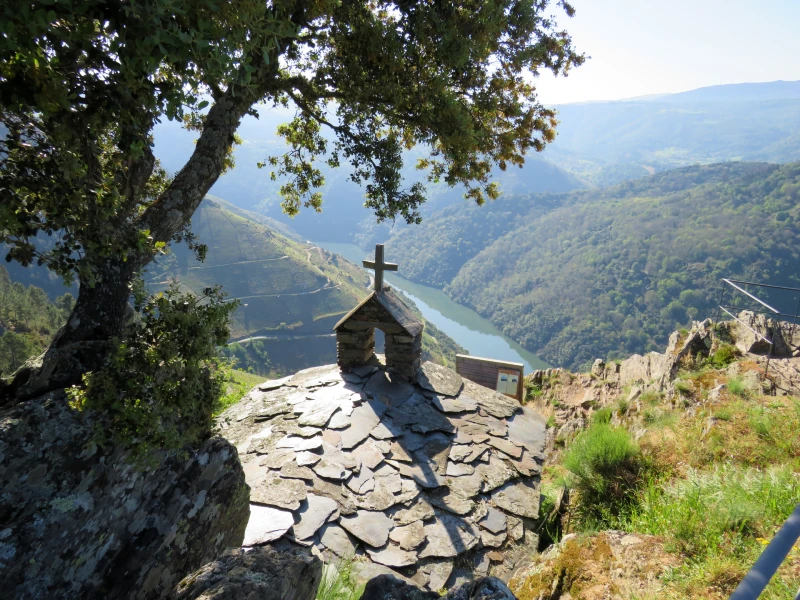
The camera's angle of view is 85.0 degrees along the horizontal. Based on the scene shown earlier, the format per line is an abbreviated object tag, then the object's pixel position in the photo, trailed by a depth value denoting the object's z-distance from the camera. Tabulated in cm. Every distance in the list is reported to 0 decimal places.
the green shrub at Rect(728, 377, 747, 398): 651
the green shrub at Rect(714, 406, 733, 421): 555
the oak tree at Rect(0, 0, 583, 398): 202
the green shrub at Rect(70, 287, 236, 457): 280
